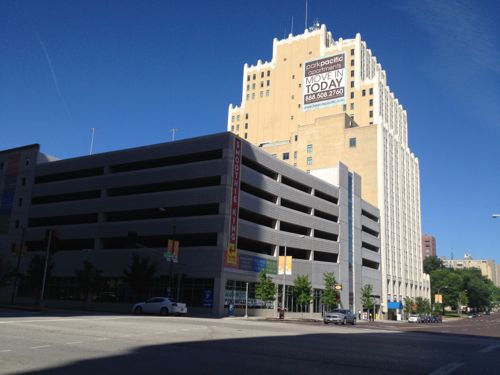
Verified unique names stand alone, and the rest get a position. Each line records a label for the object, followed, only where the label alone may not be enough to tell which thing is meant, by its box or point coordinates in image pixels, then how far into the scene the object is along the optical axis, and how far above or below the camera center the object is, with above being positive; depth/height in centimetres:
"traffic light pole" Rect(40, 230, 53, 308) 4082 +373
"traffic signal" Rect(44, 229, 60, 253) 4100 +391
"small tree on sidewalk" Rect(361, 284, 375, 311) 7881 +8
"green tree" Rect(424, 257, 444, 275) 18325 +1440
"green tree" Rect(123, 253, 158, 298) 5275 +150
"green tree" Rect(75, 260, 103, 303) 5722 +98
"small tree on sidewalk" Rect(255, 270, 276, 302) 5572 +57
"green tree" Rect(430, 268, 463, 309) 14475 +471
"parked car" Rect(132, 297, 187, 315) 4112 -148
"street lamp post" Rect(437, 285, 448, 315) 14138 +437
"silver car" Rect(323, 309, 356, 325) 4449 -185
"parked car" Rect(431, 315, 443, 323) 9144 -343
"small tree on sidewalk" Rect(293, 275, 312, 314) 6116 +73
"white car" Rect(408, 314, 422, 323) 8294 -320
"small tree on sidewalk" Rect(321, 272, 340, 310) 6731 +51
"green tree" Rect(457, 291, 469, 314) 14592 +135
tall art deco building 9781 +3877
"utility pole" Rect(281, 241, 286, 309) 5686 +354
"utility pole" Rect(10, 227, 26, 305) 5647 +382
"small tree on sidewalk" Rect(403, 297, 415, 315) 10206 -121
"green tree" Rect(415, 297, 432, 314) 10806 -117
